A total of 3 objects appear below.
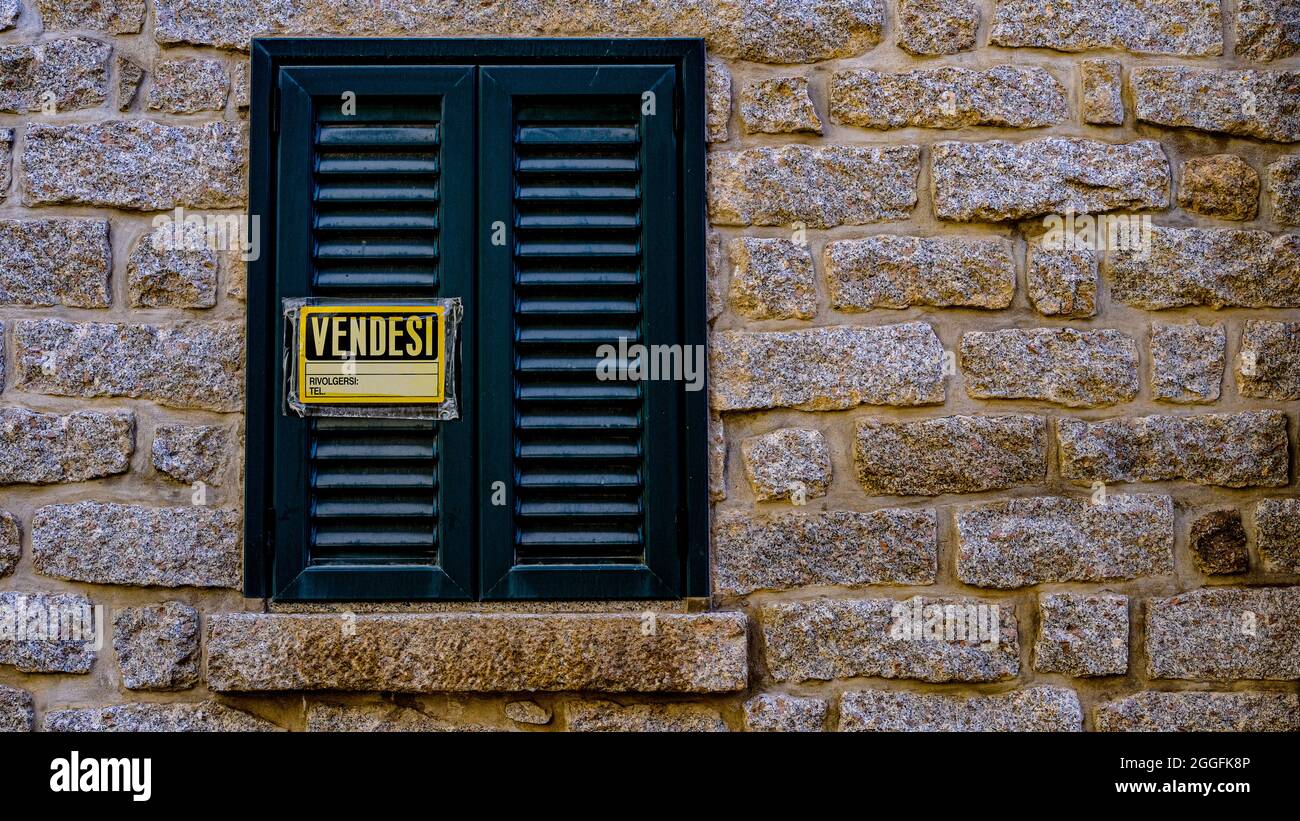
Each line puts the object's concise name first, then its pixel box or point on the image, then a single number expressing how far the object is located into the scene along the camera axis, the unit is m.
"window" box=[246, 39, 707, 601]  2.77
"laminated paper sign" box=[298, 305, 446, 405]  2.76
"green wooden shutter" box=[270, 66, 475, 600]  2.76
